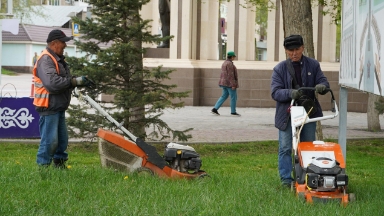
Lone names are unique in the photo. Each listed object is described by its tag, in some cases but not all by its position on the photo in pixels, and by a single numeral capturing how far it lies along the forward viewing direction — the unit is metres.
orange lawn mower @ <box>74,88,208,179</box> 9.41
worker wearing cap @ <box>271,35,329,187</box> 9.02
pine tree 13.38
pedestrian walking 23.48
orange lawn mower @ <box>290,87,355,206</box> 7.73
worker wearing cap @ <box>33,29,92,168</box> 9.73
